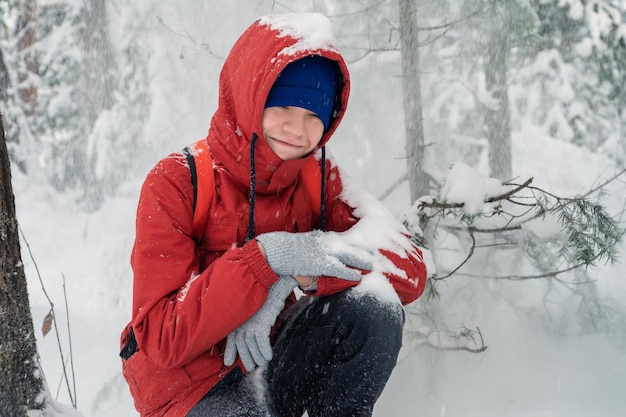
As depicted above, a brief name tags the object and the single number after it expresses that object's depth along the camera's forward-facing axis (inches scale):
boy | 69.2
